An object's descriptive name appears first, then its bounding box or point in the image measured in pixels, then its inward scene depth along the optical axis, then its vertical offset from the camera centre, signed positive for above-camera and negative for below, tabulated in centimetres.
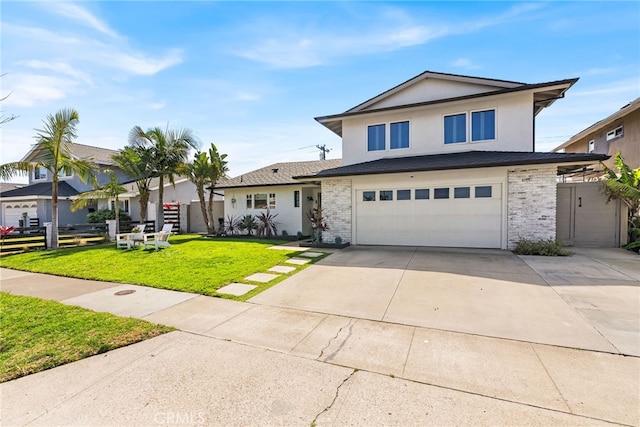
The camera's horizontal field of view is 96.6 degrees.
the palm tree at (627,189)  986 +61
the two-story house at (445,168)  1011 +141
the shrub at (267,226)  1628 -109
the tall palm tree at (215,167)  1653 +238
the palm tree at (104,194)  1596 +76
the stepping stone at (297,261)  912 -177
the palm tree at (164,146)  1563 +342
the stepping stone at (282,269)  800 -179
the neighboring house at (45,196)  1948 +78
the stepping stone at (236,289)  616 -183
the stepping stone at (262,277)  707 -181
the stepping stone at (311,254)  1017 -174
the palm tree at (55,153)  1219 +251
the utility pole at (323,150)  3791 +762
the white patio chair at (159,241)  1205 -151
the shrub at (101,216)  1930 -61
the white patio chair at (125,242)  1248 -156
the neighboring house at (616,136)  1384 +405
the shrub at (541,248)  922 -137
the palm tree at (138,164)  1534 +237
